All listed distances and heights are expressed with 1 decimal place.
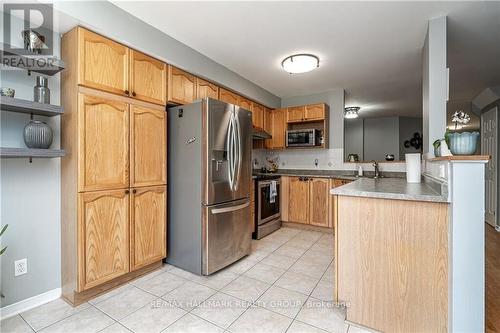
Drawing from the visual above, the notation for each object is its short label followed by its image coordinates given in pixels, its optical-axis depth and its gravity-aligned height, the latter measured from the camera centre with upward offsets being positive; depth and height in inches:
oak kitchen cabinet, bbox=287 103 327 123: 164.4 +36.9
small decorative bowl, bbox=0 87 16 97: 63.7 +19.6
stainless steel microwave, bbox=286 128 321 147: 165.2 +19.3
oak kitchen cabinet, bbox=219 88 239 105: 130.1 +38.9
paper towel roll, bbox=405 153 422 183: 91.4 -1.1
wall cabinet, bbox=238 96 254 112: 146.4 +39.2
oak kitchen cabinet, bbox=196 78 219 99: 114.3 +37.8
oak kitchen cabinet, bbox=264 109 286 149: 178.2 +28.7
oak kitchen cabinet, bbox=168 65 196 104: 100.5 +34.6
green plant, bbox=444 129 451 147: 57.1 +6.5
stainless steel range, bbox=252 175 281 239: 140.3 -26.5
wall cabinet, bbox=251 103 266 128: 161.9 +35.2
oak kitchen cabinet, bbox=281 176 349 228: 151.9 -23.1
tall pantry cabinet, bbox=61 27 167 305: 73.0 +0.4
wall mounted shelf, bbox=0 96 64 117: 61.6 +15.8
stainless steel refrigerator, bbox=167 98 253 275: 92.6 -8.3
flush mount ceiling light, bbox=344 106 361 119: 219.3 +49.4
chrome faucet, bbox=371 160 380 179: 155.7 -4.5
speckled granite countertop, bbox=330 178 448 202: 55.1 -6.8
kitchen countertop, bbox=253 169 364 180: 153.6 -5.6
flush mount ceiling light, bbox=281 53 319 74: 111.4 +48.4
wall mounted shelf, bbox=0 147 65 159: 60.7 +3.5
